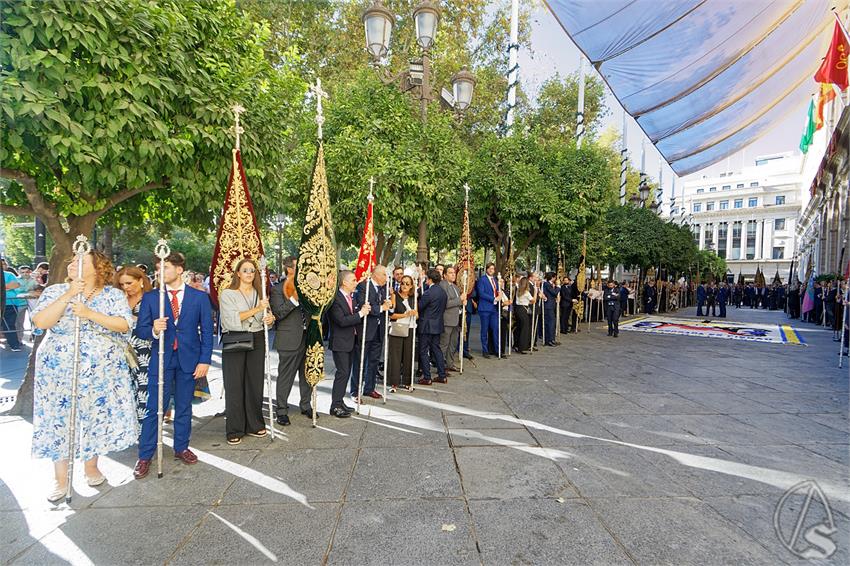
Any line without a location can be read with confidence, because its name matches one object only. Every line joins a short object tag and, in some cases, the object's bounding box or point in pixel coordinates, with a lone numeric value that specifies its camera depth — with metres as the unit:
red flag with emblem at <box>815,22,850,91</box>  14.54
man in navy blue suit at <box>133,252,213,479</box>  4.36
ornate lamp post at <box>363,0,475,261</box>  8.36
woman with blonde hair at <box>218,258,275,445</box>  5.02
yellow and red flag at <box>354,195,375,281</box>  6.95
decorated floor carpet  15.96
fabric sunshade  13.12
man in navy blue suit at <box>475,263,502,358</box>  10.48
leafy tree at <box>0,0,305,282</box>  4.12
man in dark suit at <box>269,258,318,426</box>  5.80
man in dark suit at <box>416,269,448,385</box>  8.20
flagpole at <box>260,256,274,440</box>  5.07
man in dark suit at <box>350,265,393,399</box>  6.78
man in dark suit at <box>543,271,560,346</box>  13.41
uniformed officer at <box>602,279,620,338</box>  15.30
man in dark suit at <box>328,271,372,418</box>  6.05
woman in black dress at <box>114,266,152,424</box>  4.49
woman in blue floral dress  3.63
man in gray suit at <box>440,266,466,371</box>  8.95
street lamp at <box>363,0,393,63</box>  8.33
